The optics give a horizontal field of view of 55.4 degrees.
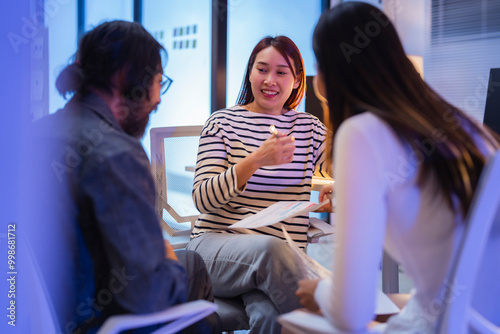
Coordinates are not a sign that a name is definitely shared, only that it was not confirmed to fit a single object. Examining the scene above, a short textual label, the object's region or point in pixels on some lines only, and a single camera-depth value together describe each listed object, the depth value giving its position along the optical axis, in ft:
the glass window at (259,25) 15.42
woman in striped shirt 4.32
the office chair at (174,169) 6.00
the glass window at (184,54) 15.28
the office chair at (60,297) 2.57
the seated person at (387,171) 2.34
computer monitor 5.72
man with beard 2.66
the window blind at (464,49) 13.82
